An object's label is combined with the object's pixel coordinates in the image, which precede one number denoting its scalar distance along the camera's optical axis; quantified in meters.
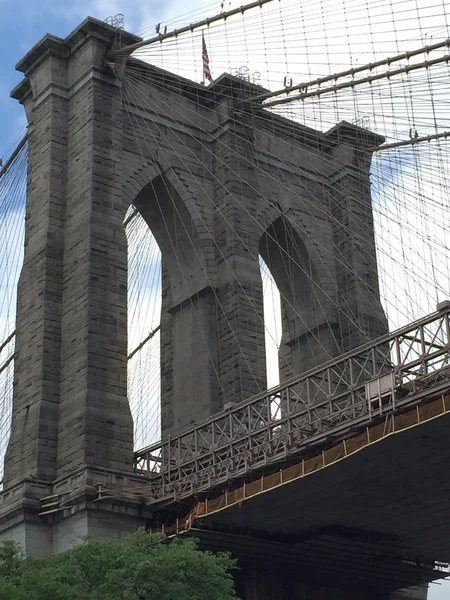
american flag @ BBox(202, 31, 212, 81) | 63.88
